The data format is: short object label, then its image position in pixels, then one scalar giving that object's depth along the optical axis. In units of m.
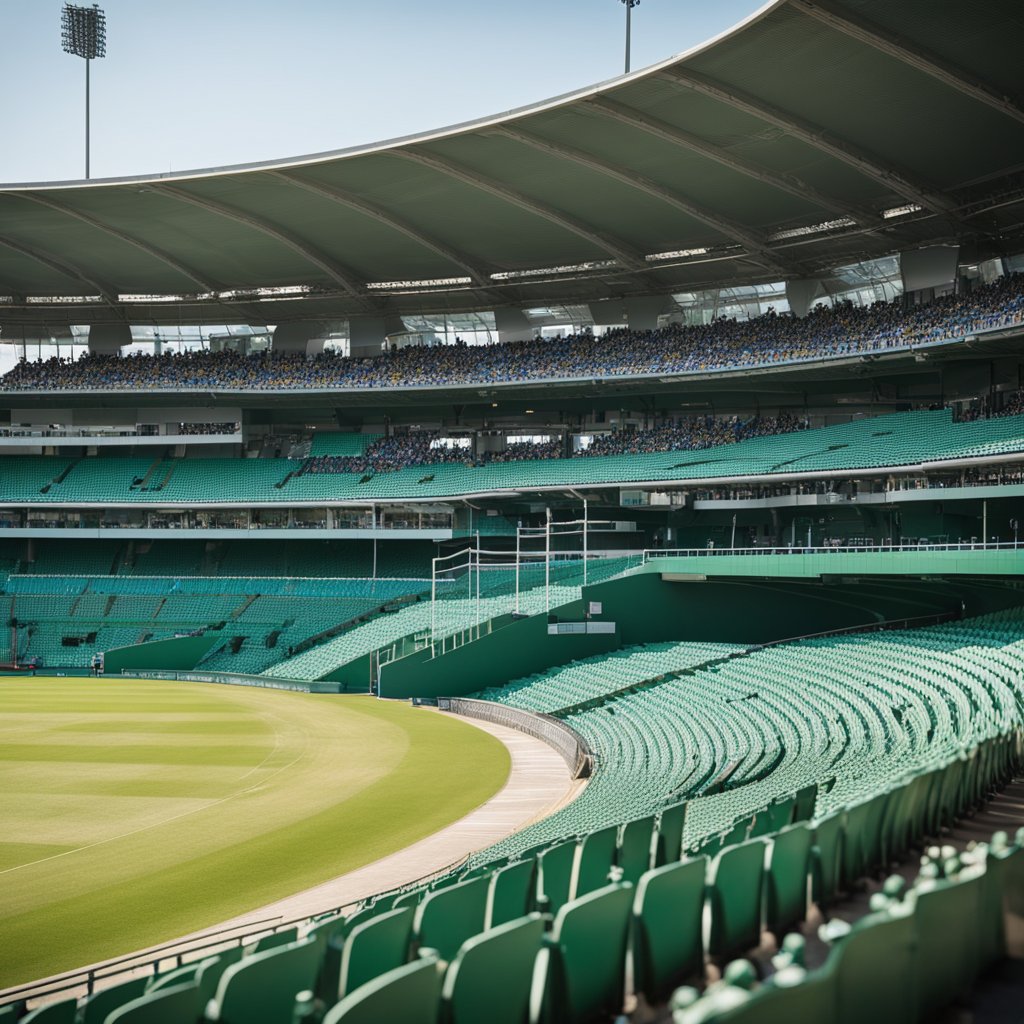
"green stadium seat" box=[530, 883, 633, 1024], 5.63
